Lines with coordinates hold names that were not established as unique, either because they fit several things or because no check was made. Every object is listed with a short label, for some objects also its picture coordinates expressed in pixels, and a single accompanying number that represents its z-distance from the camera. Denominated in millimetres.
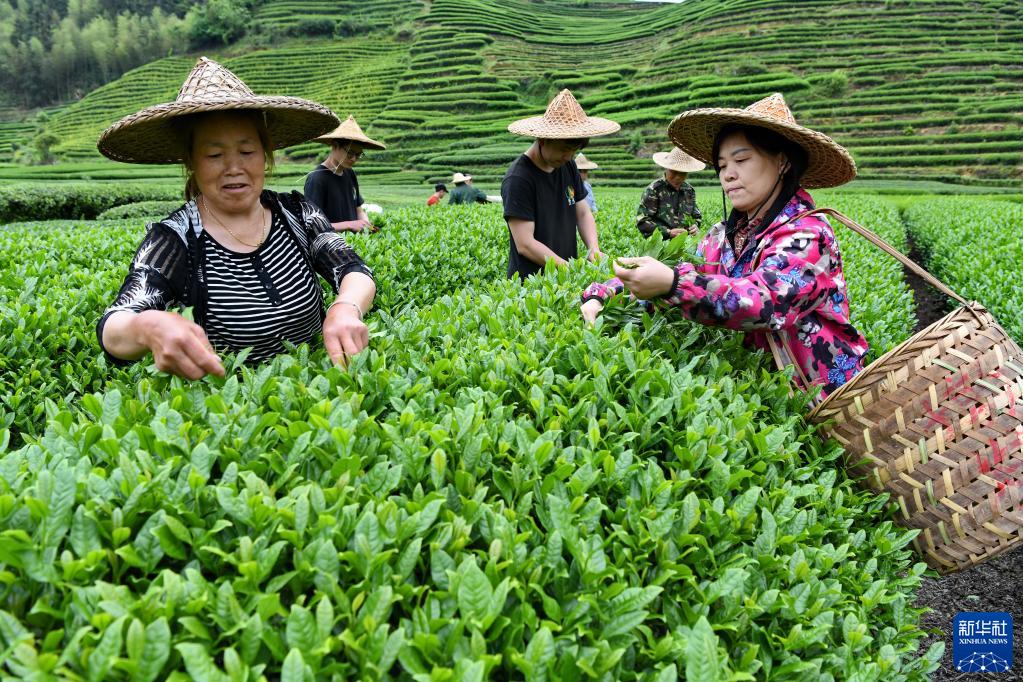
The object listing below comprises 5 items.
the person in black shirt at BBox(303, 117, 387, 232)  6184
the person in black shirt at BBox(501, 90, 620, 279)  4457
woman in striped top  2293
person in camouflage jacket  7195
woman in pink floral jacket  2158
